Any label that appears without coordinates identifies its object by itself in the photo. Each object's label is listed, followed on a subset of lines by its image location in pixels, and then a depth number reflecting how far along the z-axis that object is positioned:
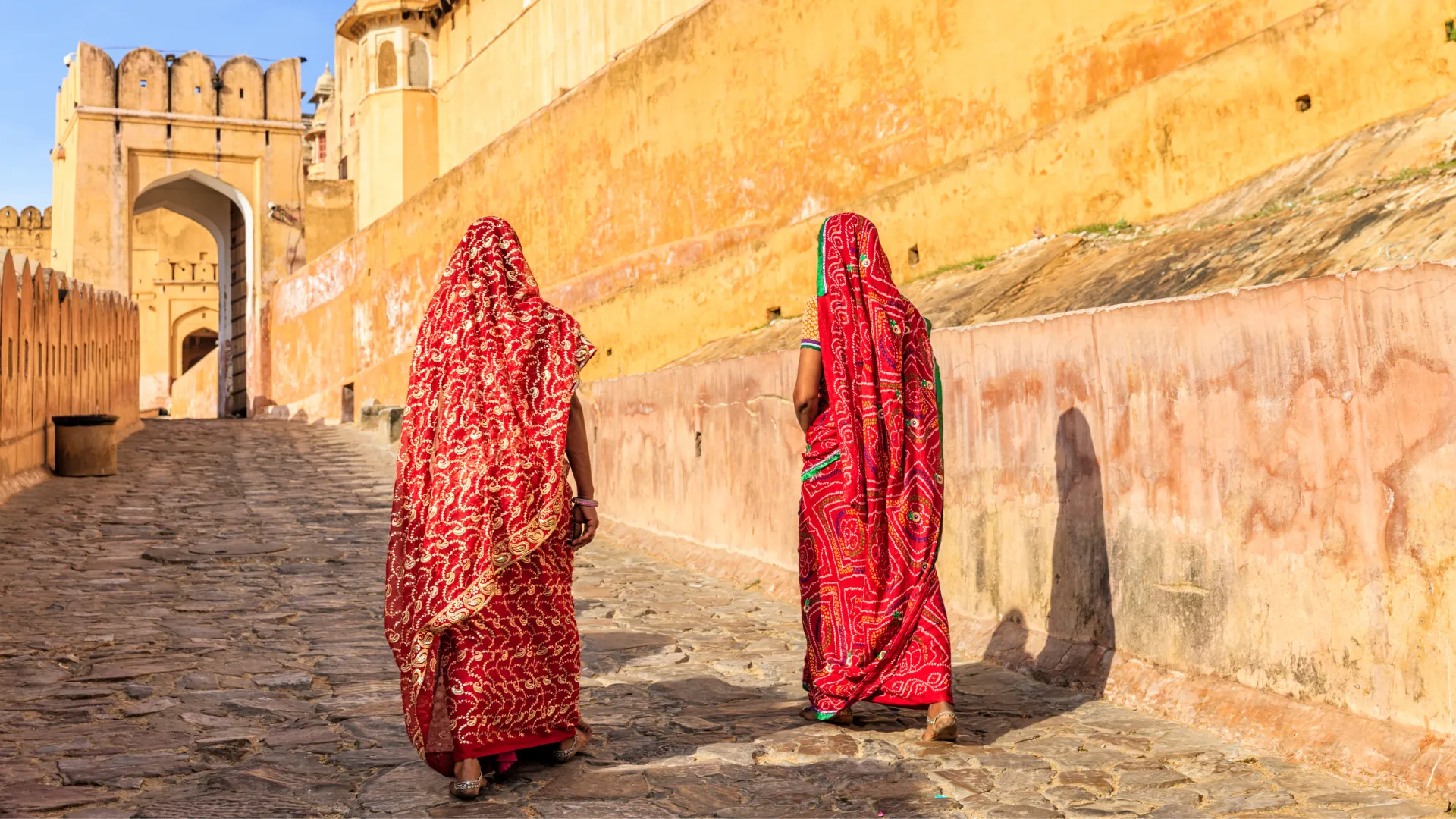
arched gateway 28.45
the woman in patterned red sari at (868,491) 4.36
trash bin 13.66
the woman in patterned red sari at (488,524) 3.82
